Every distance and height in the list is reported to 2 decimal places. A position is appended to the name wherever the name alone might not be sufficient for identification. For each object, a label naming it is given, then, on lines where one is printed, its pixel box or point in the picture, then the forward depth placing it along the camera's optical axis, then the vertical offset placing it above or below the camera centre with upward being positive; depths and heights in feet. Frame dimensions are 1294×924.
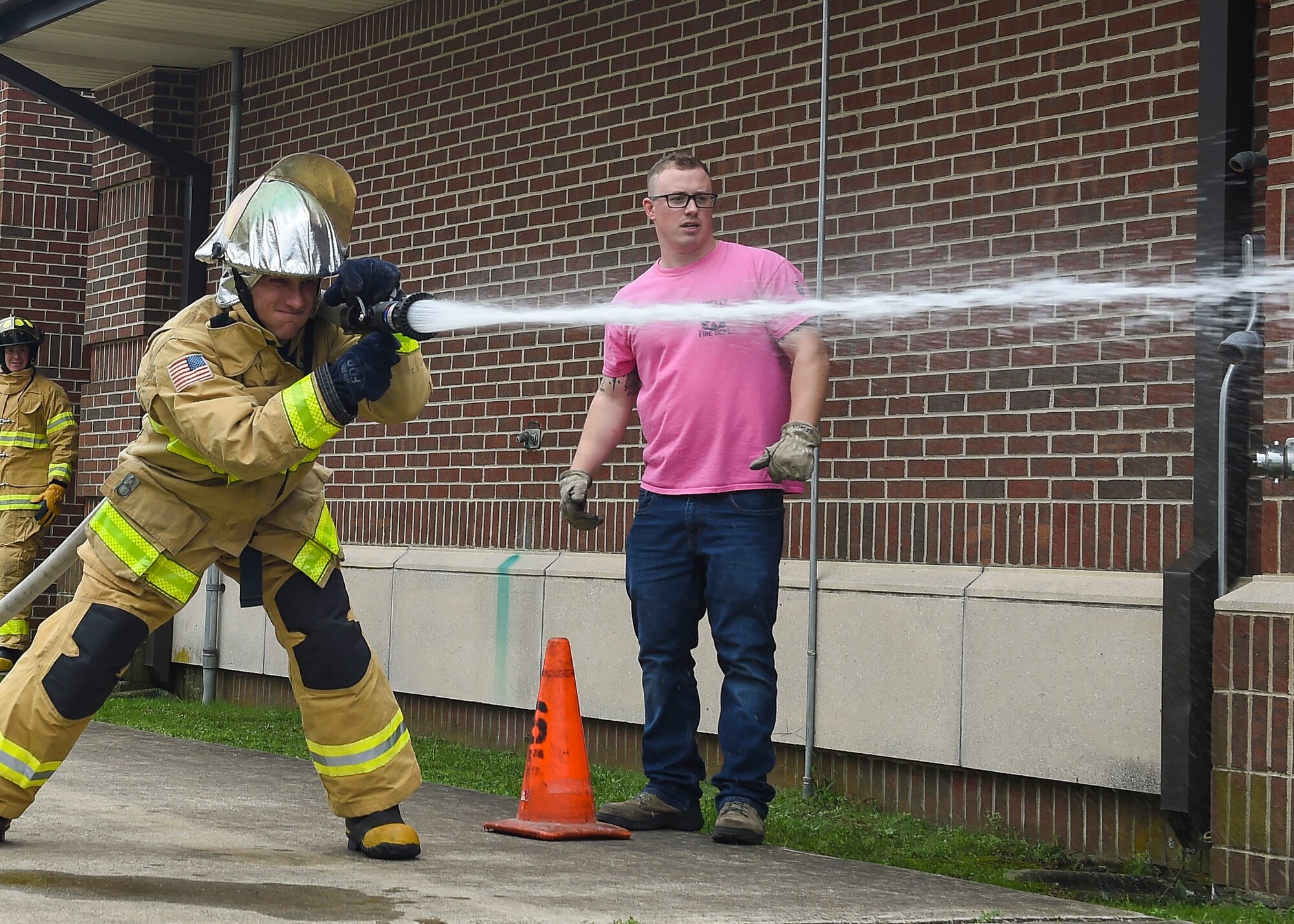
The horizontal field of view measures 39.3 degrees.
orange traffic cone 17.39 -2.27
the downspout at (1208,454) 16.90 +1.01
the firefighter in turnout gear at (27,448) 37.60 +1.56
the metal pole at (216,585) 32.19 -1.00
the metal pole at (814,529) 21.34 +0.21
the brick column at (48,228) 39.50 +6.52
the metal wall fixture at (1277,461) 15.11 +0.84
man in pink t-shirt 17.53 +0.51
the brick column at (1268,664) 15.52 -0.90
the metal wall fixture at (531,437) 26.37 +1.47
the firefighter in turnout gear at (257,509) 14.75 +0.17
